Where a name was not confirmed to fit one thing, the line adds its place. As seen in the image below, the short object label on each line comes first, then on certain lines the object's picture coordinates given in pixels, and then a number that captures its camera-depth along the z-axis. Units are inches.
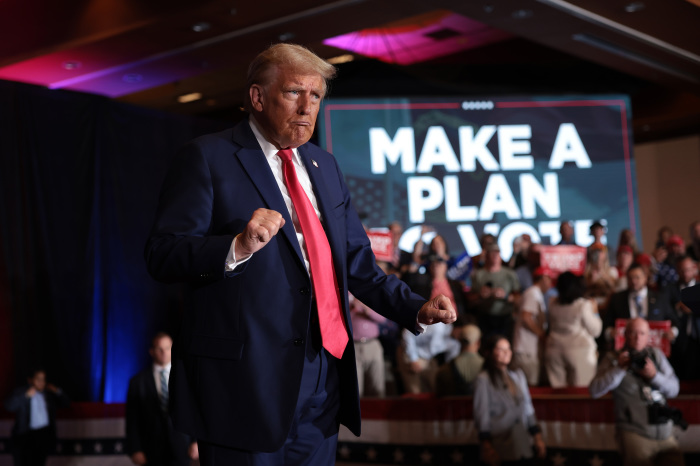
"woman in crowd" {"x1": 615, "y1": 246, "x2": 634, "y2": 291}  323.3
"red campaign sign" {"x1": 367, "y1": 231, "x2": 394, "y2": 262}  314.4
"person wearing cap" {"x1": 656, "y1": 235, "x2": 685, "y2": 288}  315.9
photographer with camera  212.4
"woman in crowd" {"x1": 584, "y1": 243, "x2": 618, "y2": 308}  322.0
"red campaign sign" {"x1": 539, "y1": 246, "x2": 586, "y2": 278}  325.8
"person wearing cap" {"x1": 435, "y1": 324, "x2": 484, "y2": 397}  271.0
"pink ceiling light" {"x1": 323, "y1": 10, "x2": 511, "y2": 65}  447.8
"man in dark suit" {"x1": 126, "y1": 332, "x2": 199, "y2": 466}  216.1
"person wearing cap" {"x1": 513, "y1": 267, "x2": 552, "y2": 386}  284.5
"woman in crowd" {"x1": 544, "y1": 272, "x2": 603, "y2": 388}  274.7
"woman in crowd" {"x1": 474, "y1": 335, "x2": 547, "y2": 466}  232.5
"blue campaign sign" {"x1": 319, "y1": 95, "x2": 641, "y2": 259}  441.4
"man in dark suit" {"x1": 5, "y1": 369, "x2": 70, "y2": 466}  290.0
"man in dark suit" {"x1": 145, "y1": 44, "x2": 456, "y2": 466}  75.6
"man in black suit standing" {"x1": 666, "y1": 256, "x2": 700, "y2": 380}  276.5
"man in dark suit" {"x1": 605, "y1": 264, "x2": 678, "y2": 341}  275.4
